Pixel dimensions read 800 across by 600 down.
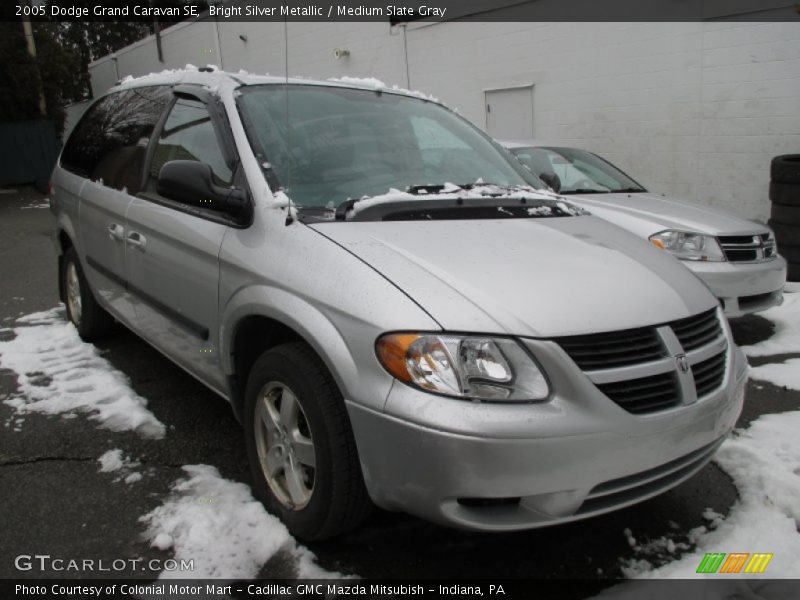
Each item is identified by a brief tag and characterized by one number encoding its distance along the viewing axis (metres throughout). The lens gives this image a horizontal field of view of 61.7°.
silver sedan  4.80
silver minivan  2.02
